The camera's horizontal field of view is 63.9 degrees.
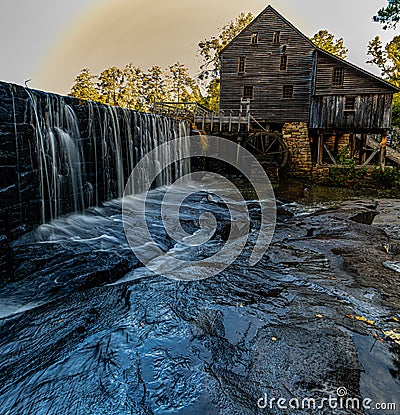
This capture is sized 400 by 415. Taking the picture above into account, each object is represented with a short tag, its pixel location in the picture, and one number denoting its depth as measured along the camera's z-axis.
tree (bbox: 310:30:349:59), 42.37
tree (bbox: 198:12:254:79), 40.91
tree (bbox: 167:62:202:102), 55.34
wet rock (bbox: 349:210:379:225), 8.84
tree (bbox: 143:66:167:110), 55.12
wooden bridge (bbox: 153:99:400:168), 17.94
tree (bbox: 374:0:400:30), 18.12
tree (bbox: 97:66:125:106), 52.09
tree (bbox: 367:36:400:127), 28.83
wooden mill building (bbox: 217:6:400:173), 18.02
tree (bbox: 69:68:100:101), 49.22
